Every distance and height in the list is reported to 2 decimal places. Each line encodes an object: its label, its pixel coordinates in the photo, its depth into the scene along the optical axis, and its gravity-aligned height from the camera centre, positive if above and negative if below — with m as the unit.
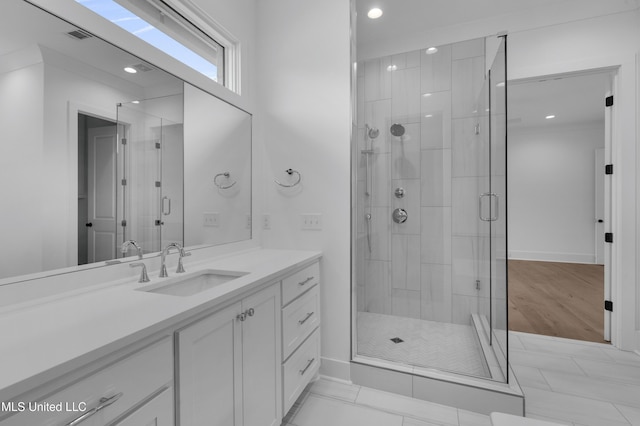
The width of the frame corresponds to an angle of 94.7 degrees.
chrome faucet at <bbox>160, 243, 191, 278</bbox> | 1.48 -0.24
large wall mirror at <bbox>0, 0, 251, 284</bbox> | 1.04 +0.27
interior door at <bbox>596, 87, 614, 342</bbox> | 2.58 -0.05
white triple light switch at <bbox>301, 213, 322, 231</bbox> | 2.21 -0.08
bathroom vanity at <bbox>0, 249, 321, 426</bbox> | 0.64 -0.40
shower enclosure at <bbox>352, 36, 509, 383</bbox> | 2.21 +0.05
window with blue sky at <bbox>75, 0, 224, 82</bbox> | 1.41 +0.99
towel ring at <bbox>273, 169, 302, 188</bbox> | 2.27 +0.24
